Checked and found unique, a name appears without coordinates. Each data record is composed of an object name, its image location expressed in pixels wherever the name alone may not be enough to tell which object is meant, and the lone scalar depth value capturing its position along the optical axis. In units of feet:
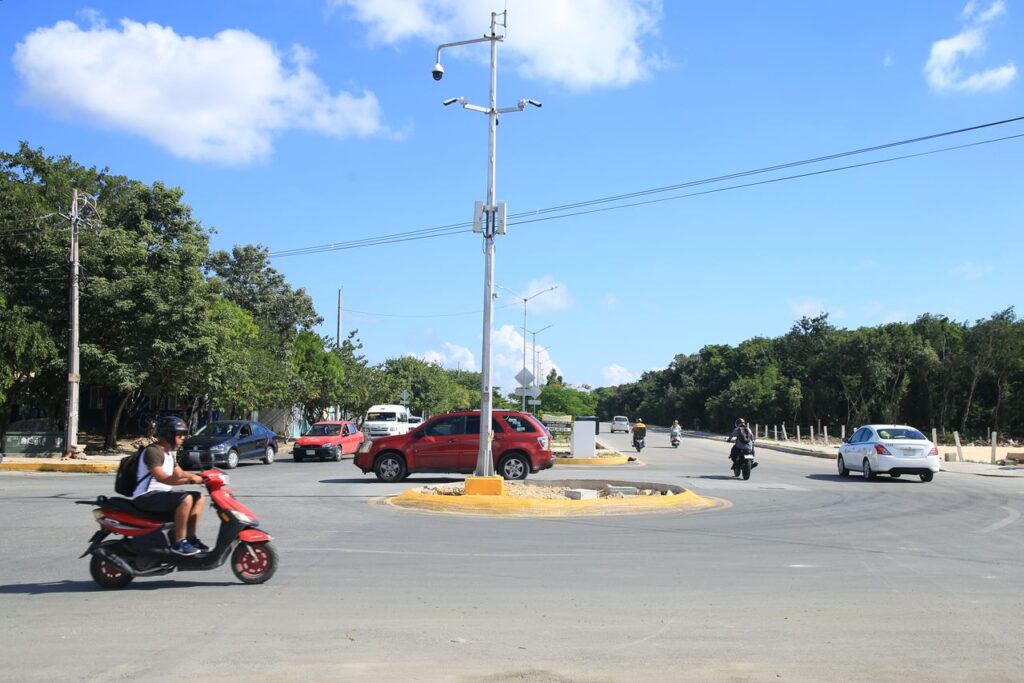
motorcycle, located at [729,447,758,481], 78.07
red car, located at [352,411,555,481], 68.74
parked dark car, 89.56
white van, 134.82
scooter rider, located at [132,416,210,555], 26.66
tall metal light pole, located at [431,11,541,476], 56.70
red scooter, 26.73
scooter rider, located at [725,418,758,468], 78.18
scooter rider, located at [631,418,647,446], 133.69
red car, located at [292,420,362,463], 105.81
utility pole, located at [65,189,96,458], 91.02
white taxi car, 76.59
